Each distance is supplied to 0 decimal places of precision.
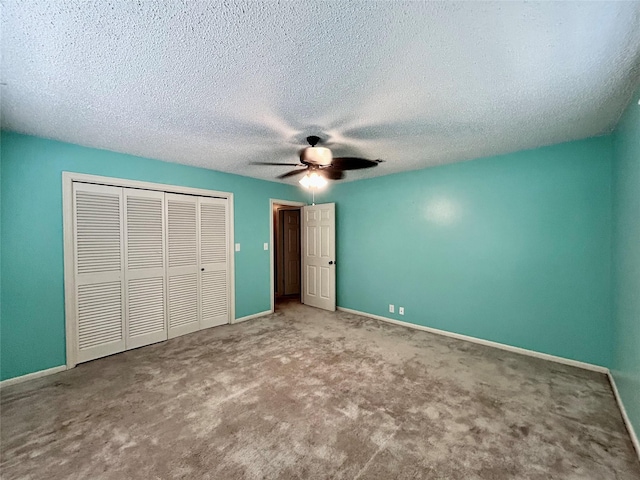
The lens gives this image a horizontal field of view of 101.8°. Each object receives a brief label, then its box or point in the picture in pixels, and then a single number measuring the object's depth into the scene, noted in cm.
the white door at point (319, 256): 465
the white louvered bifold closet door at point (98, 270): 271
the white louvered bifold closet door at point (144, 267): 304
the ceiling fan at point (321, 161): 236
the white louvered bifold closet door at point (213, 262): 371
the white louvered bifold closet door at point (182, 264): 339
